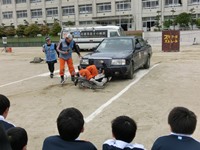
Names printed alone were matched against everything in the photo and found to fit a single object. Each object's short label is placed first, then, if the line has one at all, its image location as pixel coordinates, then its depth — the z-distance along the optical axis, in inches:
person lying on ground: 370.6
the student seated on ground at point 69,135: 106.7
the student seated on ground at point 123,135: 106.4
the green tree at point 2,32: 2605.8
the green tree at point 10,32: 2625.0
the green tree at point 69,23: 2807.6
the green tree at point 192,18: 2293.9
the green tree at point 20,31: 2600.9
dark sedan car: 407.5
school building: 2556.6
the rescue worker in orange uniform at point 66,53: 408.5
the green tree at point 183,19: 2235.5
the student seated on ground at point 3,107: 132.9
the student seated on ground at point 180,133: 104.4
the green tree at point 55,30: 2507.4
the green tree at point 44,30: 2586.1
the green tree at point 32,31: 2527.1
